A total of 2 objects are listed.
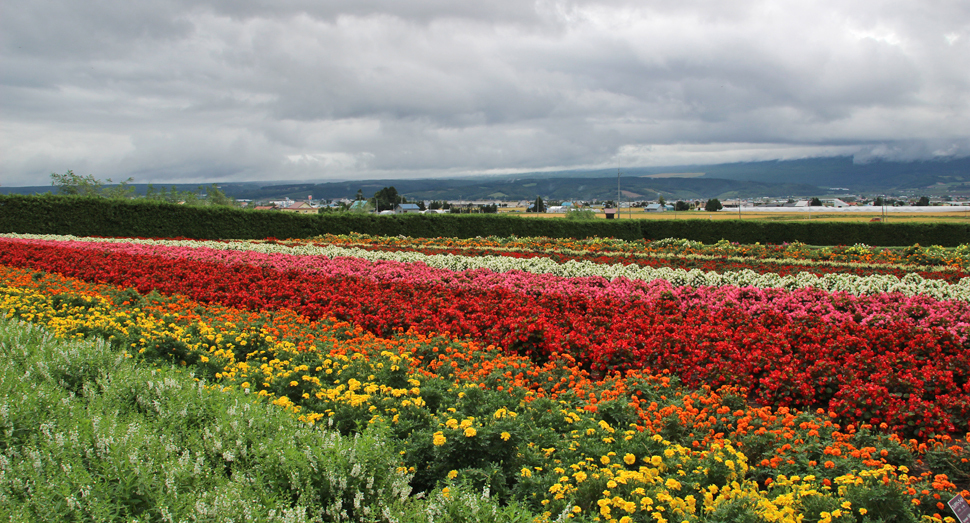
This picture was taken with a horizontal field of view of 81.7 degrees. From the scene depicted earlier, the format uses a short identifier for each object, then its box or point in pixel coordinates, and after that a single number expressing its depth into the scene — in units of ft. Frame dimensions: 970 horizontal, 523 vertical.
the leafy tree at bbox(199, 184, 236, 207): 214.07
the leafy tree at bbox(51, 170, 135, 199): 152.05
